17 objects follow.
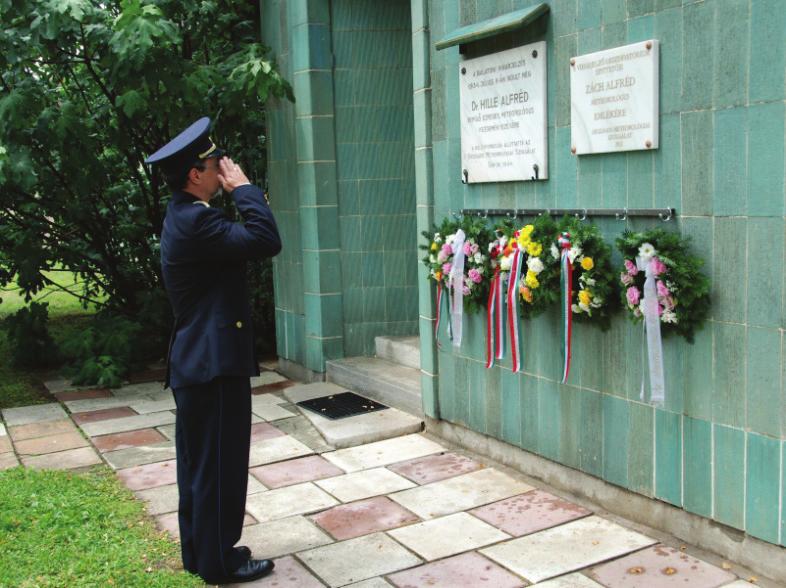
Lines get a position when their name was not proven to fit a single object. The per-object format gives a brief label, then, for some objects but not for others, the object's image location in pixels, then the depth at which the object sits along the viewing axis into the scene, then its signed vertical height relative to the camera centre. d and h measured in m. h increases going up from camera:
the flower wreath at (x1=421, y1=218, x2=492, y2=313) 4.80 -0.30
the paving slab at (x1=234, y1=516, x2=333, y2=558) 4.14 -1.55
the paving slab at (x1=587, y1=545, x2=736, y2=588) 3.59 -1.52
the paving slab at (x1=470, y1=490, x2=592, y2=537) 4.24 -1.52
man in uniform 3.58 -0.50
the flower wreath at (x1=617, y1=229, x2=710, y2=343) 3.60 -0.34
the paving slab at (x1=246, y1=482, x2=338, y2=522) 4.60 -1.54
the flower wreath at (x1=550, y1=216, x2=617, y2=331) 4.01 -0.35
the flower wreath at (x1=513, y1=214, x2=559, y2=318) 4.24 -0.32
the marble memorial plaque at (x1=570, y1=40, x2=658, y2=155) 3.83 +0.42
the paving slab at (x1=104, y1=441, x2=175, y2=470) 5.51 -1.51
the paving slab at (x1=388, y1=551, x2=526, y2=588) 3.68 -1.54
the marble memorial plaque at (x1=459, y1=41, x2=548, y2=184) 4.50 +0.44
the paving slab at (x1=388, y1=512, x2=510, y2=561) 4.03 -1.53
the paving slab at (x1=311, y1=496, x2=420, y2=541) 4.32 -1.54
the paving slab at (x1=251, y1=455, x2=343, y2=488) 5.09 -1.52
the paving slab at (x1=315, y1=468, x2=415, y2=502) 4.81 -1.52
